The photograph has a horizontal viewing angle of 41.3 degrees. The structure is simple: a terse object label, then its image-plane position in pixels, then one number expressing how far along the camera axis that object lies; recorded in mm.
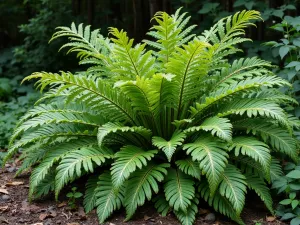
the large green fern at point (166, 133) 3354
